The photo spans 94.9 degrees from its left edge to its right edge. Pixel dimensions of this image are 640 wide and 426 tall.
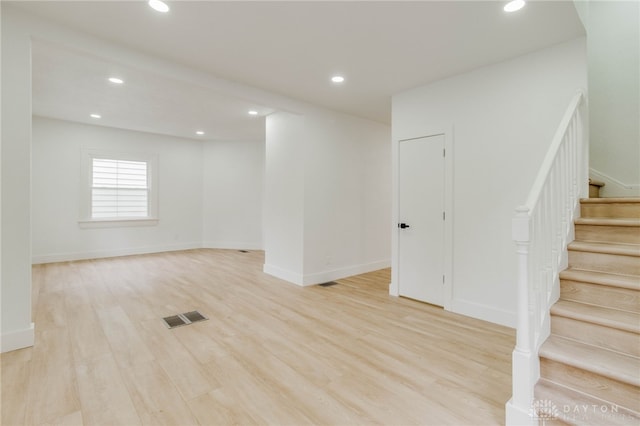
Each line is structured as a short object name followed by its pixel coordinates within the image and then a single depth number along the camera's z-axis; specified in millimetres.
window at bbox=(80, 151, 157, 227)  6078
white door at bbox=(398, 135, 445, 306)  3615
